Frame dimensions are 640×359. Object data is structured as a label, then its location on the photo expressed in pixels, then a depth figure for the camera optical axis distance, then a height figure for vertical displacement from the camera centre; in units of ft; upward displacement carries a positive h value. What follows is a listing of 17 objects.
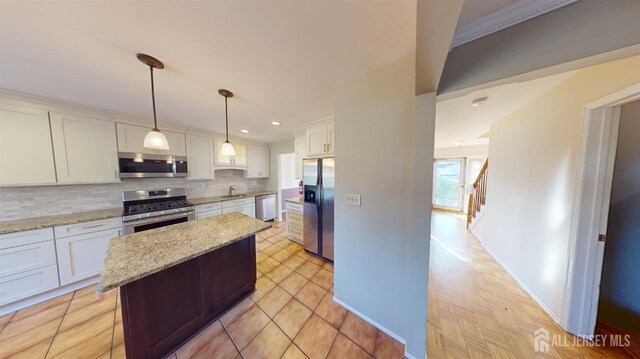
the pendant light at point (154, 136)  4.32 +0.93
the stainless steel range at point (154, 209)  7.65 -1.94
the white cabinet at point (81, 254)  6.39 -3.33
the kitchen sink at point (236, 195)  12.45 -1.93
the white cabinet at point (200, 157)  10.39 +0.78
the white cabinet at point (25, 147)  5.97 +0.84
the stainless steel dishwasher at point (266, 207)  13.33 -2.99
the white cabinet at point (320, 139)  7.96 +1.49
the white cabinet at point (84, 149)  6.79 +0.90
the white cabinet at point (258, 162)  13.46 +0.62
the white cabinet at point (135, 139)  8.13 +1.56
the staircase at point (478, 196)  11.94 -1.98
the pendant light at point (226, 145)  6.00 +0.92
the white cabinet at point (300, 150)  10.68 +1.23
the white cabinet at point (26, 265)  5.59 -3.27
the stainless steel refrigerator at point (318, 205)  8.11 -1.79
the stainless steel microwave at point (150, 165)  8.20 +0.24
